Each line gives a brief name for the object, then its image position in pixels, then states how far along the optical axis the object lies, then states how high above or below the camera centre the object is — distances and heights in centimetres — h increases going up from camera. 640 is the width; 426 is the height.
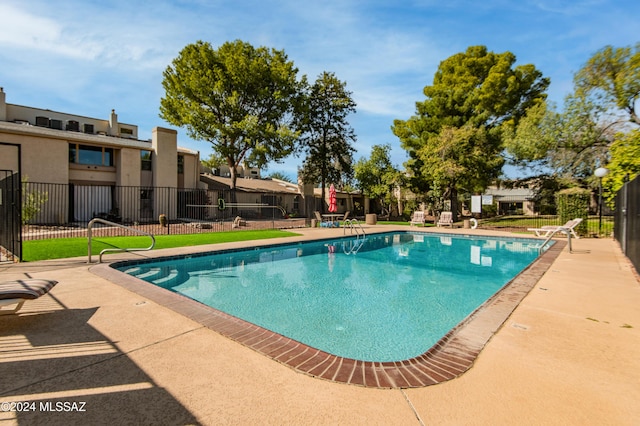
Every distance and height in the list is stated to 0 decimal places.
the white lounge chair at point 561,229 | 1184 -107
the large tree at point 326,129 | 3084 +834
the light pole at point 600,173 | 1362 +164
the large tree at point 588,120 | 1833 +610
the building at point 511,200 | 4363 +122
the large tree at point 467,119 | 2283 +793
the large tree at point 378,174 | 2908 +337
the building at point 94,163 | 1698 +286
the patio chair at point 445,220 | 2069 -87
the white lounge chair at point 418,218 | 2220 -79
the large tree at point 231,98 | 2433 +953
